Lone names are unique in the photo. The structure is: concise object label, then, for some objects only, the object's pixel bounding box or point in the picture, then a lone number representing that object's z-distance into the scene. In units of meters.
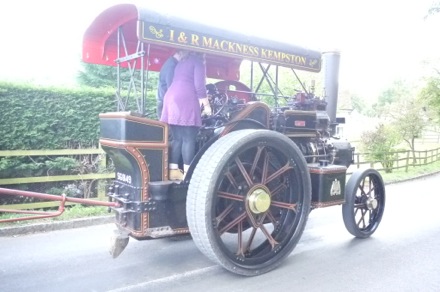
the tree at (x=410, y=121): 17.47
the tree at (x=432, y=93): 18.64
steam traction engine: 3.24
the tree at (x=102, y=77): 10.05
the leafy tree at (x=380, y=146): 12.72
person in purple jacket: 3.56
